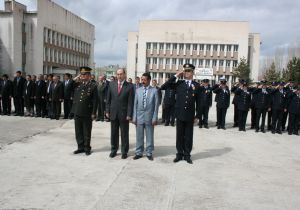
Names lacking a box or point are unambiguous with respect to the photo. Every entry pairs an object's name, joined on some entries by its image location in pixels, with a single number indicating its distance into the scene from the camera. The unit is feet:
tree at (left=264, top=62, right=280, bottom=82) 165.55
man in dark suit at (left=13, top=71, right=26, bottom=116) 45.21
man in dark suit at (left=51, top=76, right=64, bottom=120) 42.16
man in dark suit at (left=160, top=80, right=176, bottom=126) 41.19
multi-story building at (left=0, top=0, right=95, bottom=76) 160.35
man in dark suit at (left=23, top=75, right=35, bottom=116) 44.19
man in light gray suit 22.95
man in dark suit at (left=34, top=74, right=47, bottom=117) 43.88
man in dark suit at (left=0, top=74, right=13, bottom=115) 45.27
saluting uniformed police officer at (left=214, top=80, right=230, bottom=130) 40.60
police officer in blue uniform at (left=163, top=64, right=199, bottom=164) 22.48
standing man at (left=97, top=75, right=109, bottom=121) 42.18
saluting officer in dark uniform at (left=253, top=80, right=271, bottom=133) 39.19
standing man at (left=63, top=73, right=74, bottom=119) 42.88
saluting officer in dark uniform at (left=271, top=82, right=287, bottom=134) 38.88
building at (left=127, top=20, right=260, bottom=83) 200.54
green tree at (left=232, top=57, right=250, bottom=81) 175.42
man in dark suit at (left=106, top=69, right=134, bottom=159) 22.76
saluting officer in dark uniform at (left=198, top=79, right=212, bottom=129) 41.29
